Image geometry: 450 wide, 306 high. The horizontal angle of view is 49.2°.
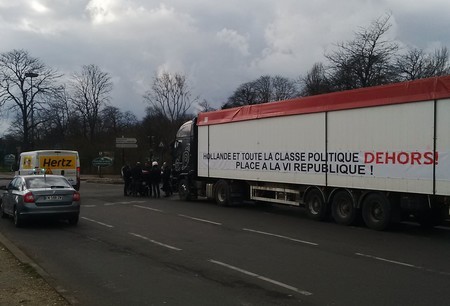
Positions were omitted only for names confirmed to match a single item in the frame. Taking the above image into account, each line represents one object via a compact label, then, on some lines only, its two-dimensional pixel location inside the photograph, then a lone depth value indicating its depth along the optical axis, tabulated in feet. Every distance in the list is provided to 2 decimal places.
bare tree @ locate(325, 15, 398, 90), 123.44
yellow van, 71.77
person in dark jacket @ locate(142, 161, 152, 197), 79.56
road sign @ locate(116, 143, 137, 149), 121.39
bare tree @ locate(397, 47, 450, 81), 130.11
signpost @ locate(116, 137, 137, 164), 121.13
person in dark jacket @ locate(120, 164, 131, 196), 79.92
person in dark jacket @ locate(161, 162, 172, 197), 82.58
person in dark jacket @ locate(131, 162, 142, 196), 79.46
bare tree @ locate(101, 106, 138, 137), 259.80
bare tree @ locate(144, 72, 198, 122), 232.53
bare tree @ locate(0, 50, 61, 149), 180.04
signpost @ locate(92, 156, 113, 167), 141.49
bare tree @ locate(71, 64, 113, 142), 249.96
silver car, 41.50
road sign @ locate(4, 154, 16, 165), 182.91
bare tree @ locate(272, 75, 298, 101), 251.39
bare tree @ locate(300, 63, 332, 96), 137.18
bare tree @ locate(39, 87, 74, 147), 240.94
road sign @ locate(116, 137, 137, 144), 120.88
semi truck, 36.52
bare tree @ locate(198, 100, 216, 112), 247.09
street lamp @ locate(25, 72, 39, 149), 174.52
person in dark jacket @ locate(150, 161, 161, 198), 79.51
